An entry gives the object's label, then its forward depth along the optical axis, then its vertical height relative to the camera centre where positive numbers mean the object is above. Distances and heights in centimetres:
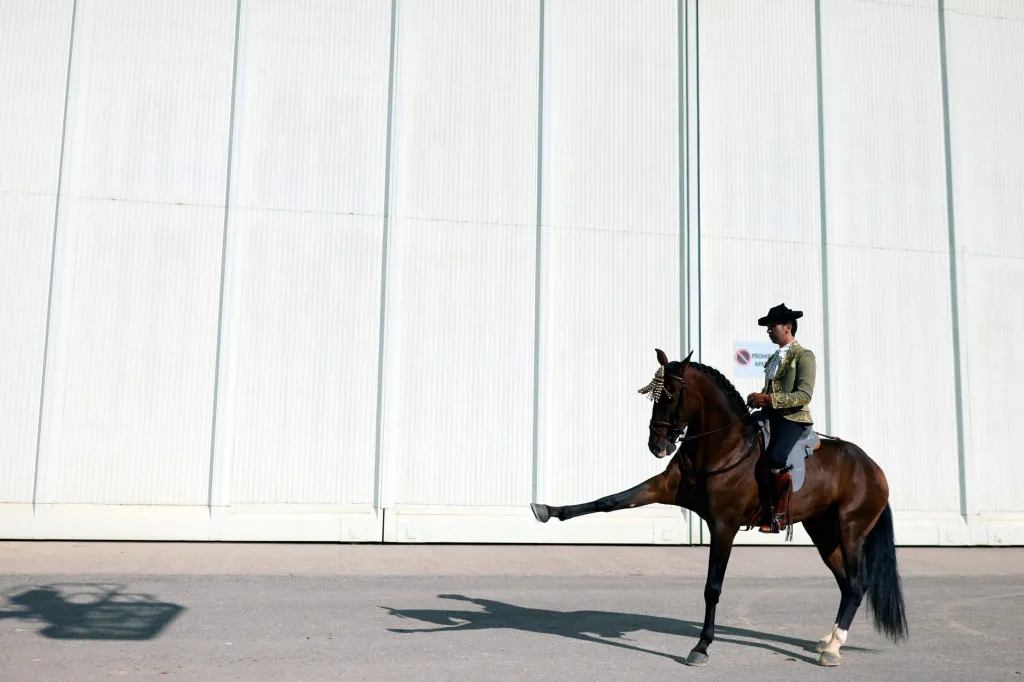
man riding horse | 704 +30
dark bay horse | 687 -44
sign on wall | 1528 +135
